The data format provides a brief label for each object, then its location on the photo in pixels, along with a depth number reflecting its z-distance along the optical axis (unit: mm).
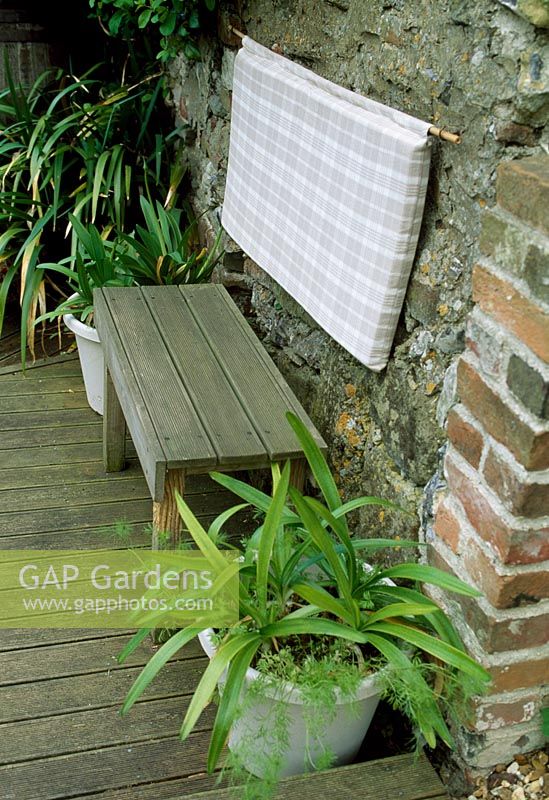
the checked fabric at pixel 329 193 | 1858
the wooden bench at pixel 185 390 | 2068
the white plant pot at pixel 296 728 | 1655
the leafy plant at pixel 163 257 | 3021
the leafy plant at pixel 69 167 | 3551
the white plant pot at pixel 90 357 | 3045
